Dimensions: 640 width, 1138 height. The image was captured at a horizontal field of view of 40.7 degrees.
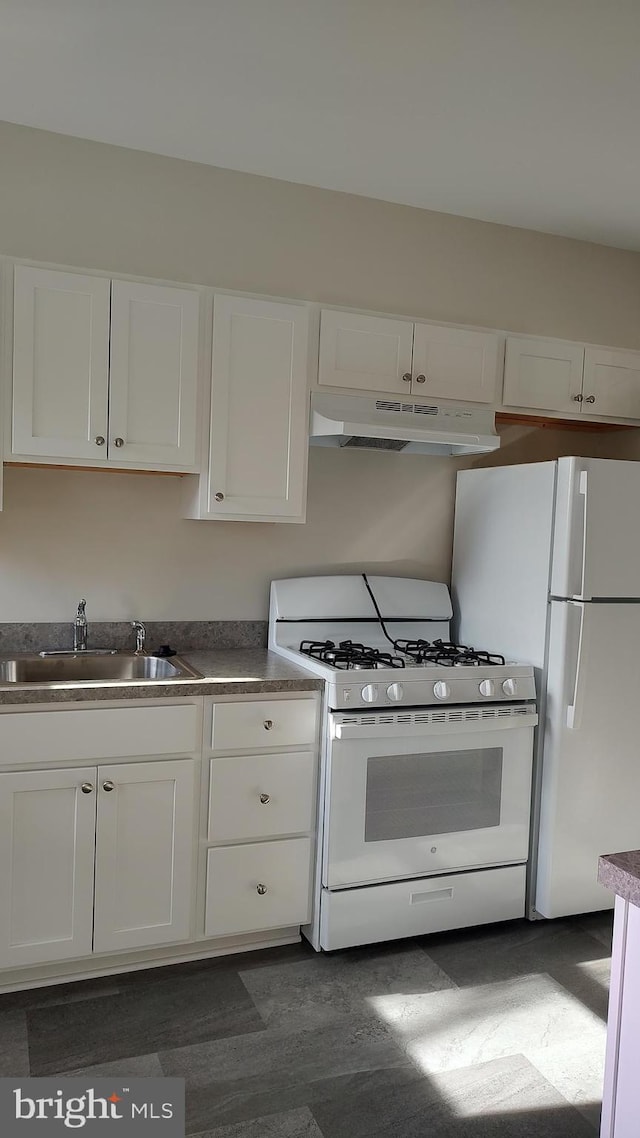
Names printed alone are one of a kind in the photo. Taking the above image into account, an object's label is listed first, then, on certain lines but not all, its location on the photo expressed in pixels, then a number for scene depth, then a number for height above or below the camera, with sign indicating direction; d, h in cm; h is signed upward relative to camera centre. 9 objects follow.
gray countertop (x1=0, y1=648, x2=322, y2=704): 243 -49
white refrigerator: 296 -42
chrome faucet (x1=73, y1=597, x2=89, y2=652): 300 -39
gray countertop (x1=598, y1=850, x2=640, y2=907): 130 -52
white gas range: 275 -86
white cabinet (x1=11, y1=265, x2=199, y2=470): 265 +46
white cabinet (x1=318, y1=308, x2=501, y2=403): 314 +65
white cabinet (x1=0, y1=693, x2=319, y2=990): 245 -94
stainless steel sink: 286 -52
